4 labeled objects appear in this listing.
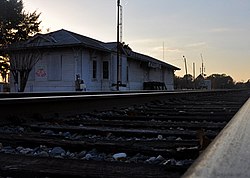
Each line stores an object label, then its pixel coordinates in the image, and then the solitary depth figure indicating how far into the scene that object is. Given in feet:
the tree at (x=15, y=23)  111.45
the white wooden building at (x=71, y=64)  82.64
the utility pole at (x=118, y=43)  85.97
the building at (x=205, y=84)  157.17
